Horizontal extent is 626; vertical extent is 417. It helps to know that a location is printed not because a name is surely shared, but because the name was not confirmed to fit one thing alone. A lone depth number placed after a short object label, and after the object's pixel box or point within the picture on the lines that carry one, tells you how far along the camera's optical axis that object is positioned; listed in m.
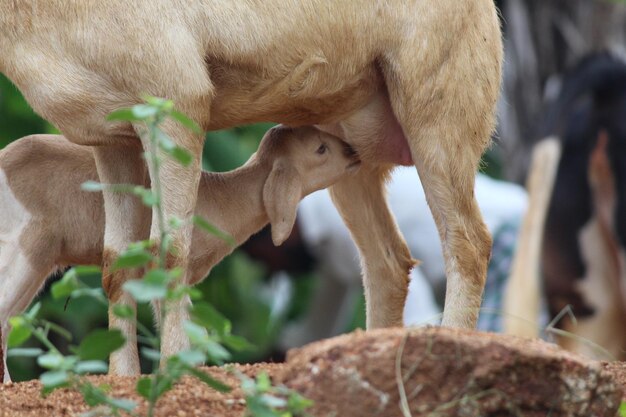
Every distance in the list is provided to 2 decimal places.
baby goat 12.93
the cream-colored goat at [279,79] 11.17
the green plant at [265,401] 7.34
